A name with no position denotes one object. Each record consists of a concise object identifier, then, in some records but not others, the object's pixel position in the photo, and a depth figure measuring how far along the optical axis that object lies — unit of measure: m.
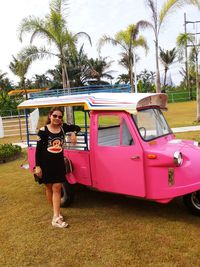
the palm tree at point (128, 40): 14.63
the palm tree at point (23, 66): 12.71
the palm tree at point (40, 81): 39.06
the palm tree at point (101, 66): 34.26
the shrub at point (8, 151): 7.65
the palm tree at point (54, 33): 12.23
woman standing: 3.58
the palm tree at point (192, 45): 12.87
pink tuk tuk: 3.39
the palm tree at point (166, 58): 39.43
